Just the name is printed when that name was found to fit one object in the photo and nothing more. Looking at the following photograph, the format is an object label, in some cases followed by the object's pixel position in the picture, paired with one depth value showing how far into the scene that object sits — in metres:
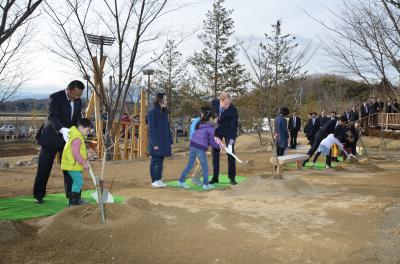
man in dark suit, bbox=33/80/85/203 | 5.37
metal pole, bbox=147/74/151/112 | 21.73
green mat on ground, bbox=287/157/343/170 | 10.36
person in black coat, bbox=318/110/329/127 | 15.61
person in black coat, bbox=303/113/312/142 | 15.70
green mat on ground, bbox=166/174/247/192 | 7.02
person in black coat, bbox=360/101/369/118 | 21.26
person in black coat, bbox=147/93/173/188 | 6.81
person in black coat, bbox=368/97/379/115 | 20.67
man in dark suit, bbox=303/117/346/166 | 10.37
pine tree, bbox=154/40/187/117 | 28.45
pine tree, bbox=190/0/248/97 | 27.58
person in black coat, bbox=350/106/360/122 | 18.28
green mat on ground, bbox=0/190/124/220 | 5.00
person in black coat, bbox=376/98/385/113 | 20.66
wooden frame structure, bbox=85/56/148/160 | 12.19
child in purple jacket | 6.87
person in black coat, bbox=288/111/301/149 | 16.62
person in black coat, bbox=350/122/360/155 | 11.29
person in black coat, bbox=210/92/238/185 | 7.25
